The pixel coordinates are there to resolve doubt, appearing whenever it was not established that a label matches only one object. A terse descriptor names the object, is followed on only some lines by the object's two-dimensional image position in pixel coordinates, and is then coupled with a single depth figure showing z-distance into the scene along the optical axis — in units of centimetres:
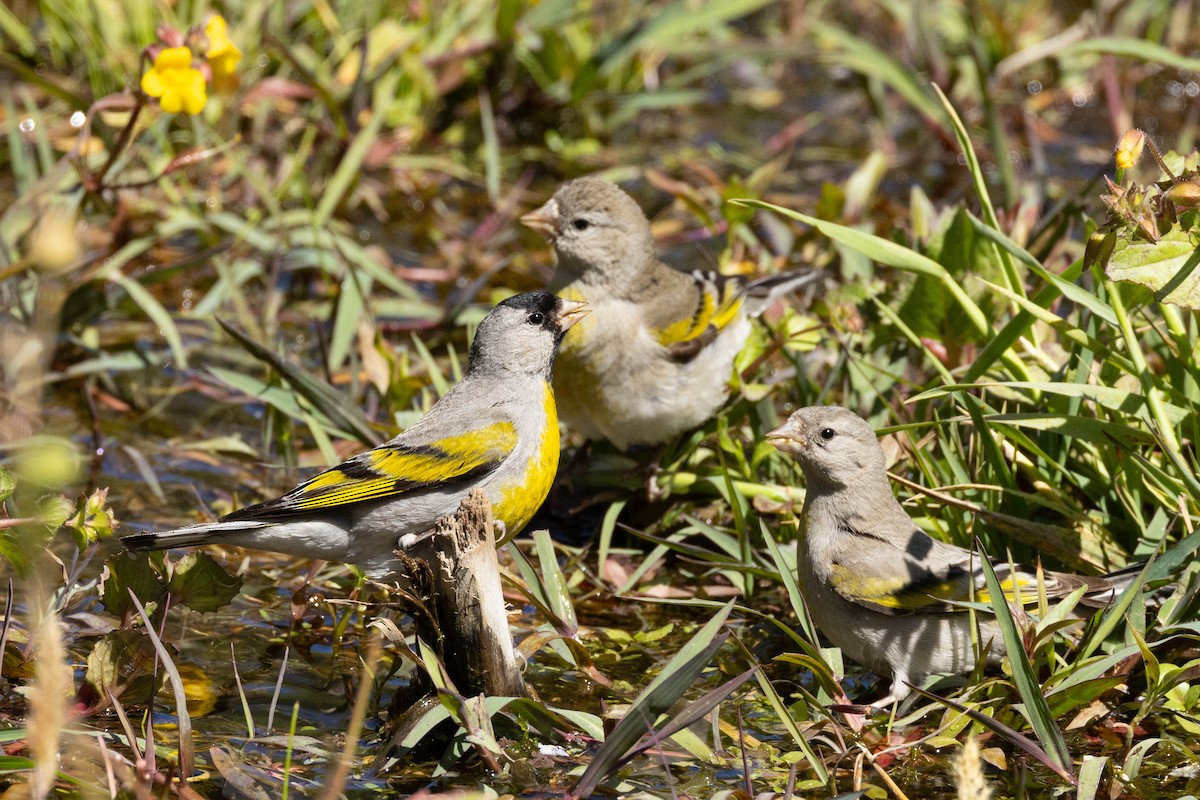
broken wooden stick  706
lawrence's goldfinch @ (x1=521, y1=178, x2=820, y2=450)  1042
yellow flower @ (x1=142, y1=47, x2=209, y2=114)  952
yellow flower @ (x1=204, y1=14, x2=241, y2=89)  970
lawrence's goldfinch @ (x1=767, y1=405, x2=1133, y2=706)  793
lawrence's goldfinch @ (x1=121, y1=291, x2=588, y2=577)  804
